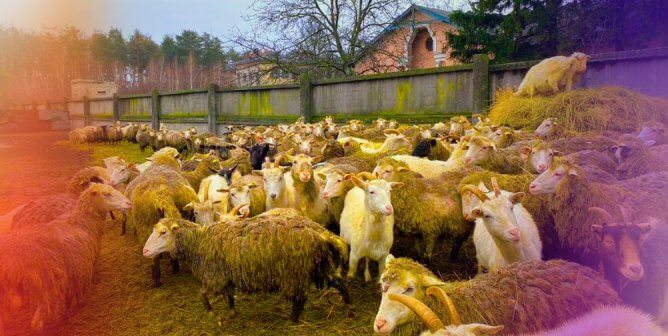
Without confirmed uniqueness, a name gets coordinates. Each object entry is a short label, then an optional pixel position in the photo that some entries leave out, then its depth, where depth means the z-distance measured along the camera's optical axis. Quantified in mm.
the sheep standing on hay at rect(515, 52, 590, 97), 8391
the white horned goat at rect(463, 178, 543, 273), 3447
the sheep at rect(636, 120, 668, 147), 6473
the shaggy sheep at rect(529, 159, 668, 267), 3838
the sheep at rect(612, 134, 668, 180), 5141
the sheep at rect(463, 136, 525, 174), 5922
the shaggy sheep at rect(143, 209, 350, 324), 3727
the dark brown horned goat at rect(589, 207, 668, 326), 3010
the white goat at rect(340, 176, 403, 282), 4129
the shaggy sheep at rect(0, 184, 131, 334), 3350
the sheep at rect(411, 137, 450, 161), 7387
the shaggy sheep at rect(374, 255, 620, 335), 2564
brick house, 18391
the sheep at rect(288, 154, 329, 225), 5570
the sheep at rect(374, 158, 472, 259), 4684
